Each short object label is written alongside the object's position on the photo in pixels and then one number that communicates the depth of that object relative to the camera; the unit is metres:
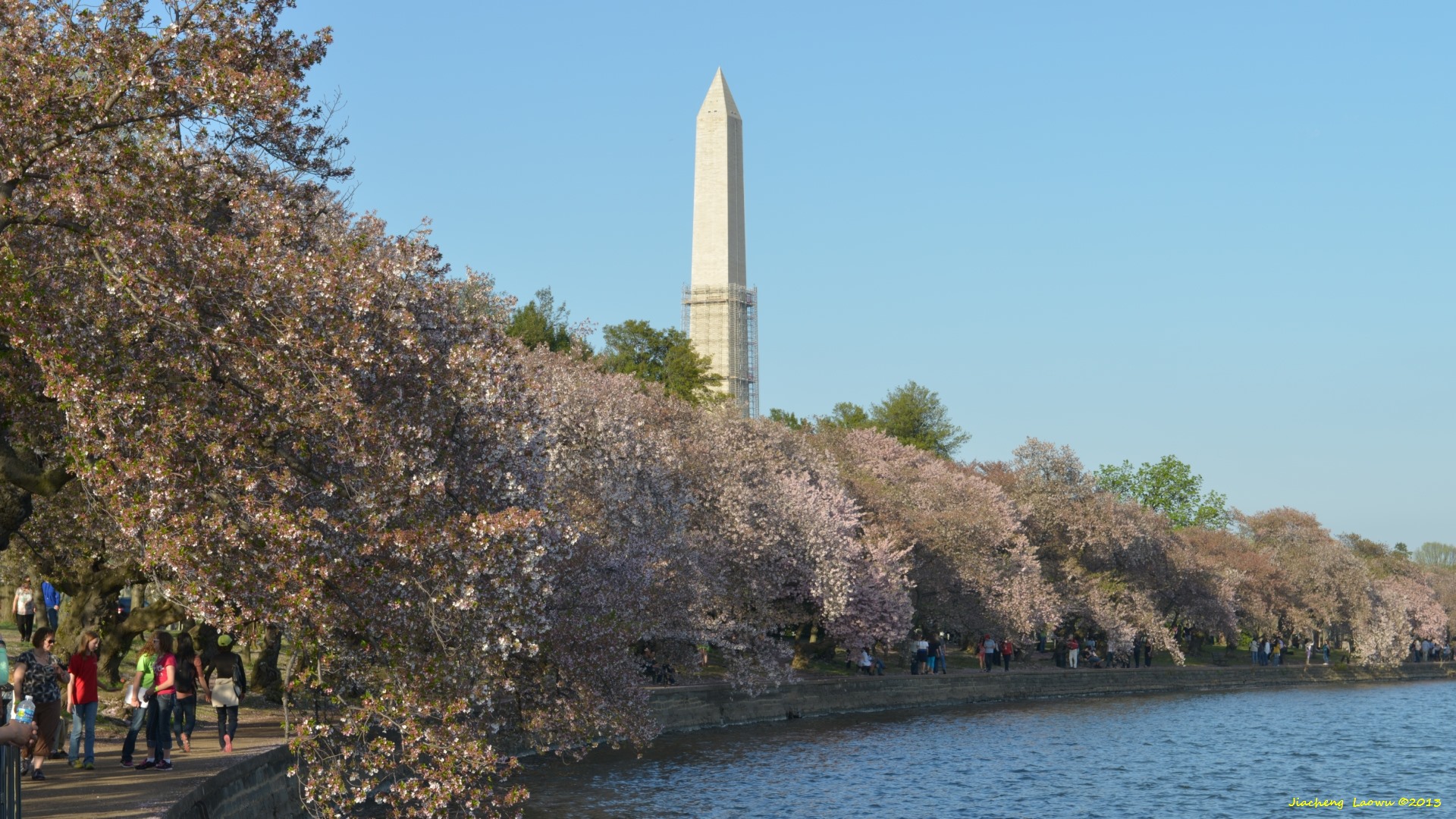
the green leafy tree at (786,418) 99.24
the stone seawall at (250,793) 18.53
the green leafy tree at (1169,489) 123.94
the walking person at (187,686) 22.02
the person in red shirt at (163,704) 20.61
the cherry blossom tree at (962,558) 61.41
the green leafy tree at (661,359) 86.12
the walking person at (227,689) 22.83
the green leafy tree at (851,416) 116.62
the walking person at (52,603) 38.41
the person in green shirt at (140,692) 20.91
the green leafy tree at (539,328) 80.62
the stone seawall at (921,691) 44.16
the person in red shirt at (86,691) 20.02
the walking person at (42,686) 17.52
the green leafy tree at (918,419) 120.50
